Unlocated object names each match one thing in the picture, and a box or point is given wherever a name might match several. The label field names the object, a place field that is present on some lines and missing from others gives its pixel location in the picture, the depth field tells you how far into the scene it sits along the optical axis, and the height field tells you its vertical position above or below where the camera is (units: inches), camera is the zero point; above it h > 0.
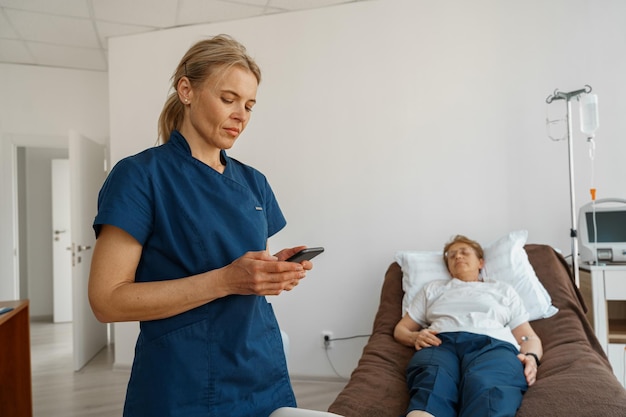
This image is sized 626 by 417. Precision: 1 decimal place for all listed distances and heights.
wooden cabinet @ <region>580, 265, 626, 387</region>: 85.7 -18.1
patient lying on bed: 60.2 -21.2
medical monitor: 90.3 -5.1
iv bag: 93.4 +19.0
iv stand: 91.4 +4.0
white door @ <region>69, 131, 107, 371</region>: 132.6 -2.8
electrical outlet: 118.2 -31.6
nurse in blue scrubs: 28.1 -2.9
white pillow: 85.4 -11.8
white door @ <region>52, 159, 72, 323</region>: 204.1 -9.7
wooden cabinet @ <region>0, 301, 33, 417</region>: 86.6 -26.8
